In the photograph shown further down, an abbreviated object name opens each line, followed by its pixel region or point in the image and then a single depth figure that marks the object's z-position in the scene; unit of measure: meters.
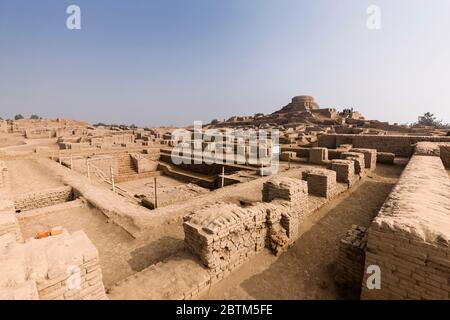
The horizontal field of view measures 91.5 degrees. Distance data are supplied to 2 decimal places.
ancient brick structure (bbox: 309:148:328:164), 12.49
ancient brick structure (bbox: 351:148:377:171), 10.88
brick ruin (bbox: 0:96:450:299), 2.49
